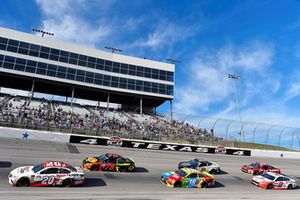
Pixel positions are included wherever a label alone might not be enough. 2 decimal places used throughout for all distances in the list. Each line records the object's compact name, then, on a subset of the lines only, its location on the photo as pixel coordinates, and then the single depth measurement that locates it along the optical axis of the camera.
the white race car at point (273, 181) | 21.28
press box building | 46.72
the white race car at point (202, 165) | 23.97
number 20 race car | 14.79
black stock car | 20.44
